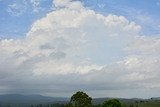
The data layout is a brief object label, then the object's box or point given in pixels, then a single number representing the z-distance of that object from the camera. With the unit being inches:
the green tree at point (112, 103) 2387.7
